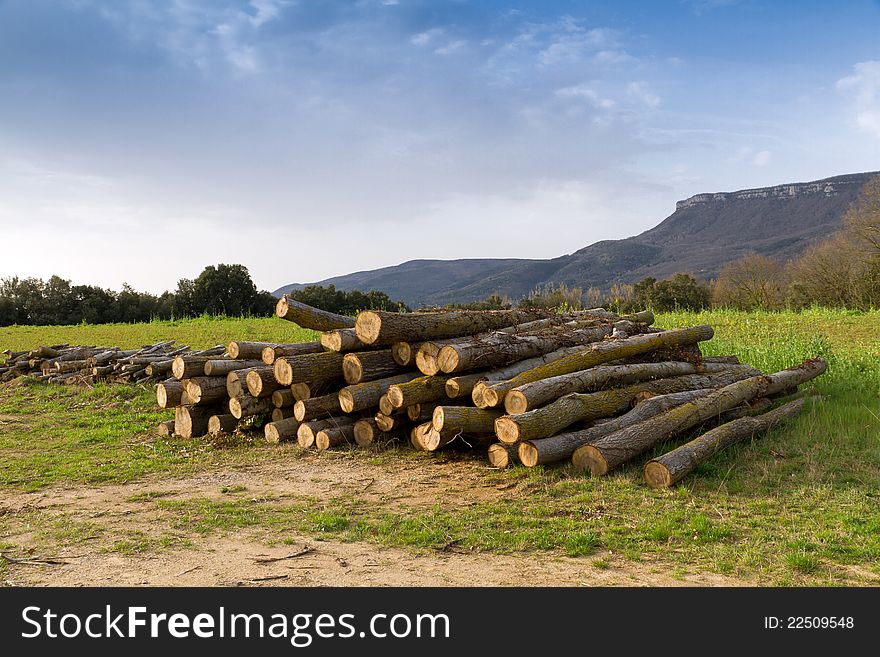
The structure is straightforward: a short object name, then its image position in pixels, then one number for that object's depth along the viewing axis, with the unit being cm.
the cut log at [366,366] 866
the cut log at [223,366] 962
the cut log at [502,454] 707
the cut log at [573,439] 667
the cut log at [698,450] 626
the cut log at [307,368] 869
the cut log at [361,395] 836
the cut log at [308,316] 903
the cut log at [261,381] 909
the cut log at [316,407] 879
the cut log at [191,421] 977
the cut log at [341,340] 873
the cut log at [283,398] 920
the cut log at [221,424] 961
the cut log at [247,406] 944
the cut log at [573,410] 669
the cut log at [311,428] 867
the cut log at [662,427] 662
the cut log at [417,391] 792
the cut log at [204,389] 959
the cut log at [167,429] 1007
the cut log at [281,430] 905
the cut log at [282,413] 938
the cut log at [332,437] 852
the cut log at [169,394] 1002
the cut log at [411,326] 834
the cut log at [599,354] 736
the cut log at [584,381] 714
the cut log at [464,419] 720
